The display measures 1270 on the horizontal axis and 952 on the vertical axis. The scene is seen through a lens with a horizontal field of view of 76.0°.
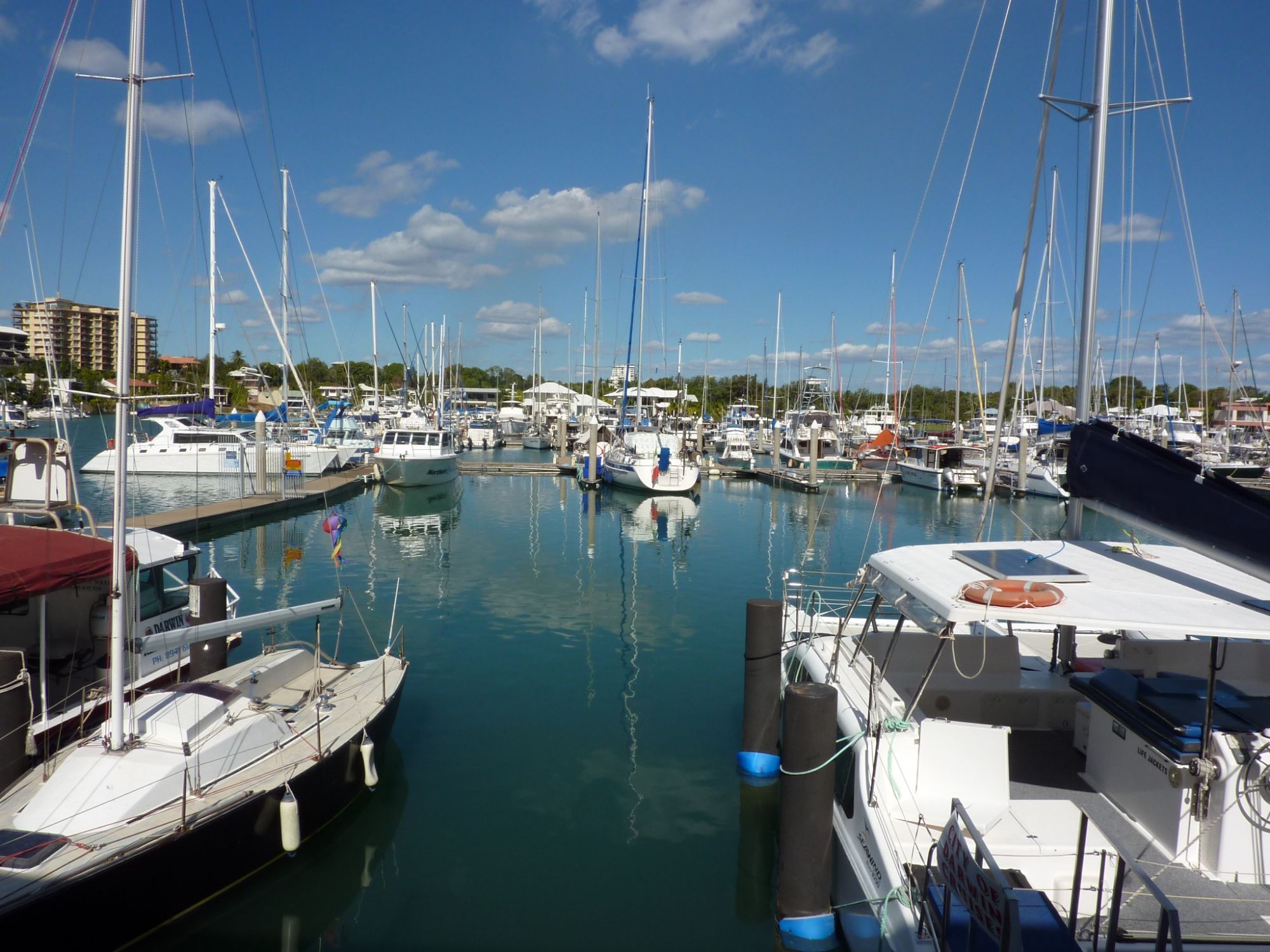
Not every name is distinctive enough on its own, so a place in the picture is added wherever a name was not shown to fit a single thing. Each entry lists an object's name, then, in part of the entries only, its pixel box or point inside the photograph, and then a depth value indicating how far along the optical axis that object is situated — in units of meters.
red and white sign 4.43
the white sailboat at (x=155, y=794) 6.03
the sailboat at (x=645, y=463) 37.47
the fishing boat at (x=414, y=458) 36.75
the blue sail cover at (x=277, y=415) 35.45
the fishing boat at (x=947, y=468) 41.81
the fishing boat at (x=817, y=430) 49.00
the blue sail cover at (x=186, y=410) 35.94
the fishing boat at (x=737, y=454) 53.74
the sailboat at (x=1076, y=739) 5.25
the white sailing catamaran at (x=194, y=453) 38.59
